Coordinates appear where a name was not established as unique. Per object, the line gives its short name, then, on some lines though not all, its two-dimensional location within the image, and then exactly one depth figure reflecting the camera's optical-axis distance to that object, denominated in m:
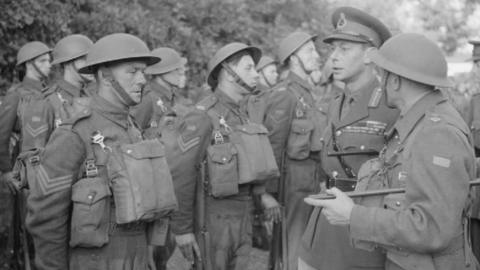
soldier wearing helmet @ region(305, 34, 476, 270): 3.38
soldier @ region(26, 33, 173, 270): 4.12
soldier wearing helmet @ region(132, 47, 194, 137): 8.35
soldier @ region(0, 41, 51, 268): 7.05
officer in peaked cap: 4.37
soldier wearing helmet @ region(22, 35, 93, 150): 7.28
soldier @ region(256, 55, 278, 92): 11.62
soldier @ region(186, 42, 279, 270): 5.71
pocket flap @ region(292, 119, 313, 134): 7.71
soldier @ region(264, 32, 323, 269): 7.71
